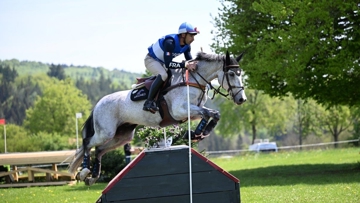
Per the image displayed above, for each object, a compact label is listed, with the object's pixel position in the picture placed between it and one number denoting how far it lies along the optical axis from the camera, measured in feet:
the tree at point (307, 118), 179.22
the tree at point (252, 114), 180.84
